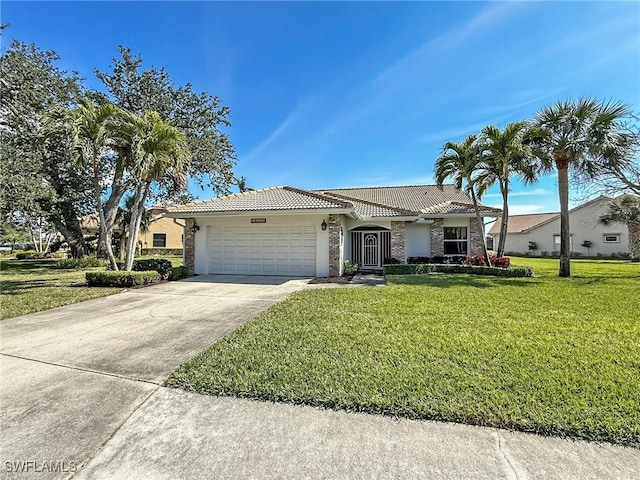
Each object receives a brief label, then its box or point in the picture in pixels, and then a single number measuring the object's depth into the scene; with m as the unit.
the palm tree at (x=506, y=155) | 13.20
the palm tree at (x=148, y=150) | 11.07
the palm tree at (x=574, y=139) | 12.43
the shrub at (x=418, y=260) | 16.14
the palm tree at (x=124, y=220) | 25.30
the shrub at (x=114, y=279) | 11.27
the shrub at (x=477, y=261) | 14.62
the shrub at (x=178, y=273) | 13.34
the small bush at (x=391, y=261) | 15.88
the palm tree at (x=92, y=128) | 10.55
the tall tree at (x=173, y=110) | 19.11
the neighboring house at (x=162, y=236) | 37.53
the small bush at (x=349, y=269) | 14.49
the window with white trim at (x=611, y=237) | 29.77
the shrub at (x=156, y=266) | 13.07
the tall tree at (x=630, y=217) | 24.22
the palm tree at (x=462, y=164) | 13.88
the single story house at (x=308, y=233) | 13.69
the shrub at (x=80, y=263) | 18.98
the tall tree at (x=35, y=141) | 13.78
